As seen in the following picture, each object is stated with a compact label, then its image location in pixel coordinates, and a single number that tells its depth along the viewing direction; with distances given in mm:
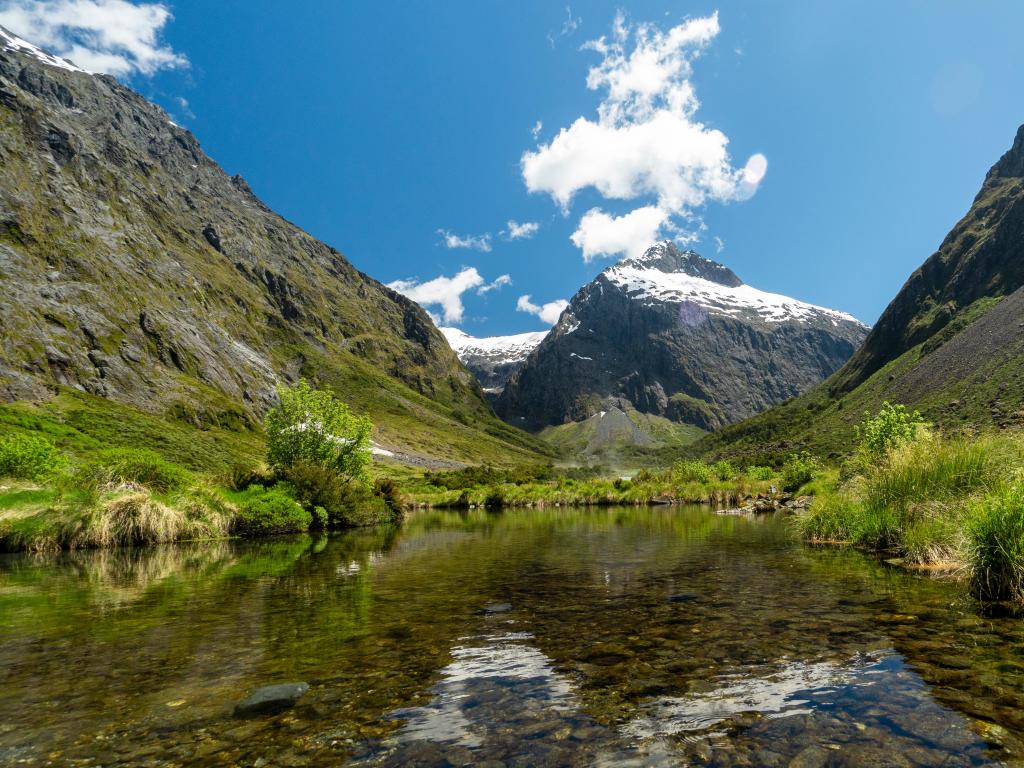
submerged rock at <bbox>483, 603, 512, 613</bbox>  15266
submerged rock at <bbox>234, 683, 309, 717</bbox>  8273
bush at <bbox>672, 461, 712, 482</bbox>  99100
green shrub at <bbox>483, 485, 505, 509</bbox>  100969
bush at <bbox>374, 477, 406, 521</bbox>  62969
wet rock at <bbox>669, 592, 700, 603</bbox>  15296
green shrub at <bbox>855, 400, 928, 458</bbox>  51562
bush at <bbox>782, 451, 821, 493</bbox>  64375
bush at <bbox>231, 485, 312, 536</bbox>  40812
